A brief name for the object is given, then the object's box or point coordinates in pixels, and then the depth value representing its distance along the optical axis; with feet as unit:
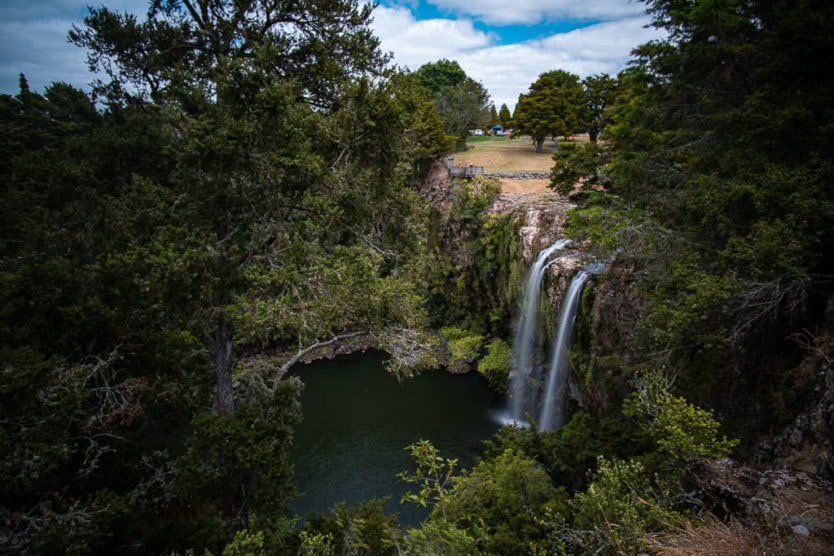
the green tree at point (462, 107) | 138.62
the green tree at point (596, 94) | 120.37
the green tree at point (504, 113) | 201.21
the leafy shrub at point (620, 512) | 16.49
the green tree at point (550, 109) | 117.70
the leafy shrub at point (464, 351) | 79.56
